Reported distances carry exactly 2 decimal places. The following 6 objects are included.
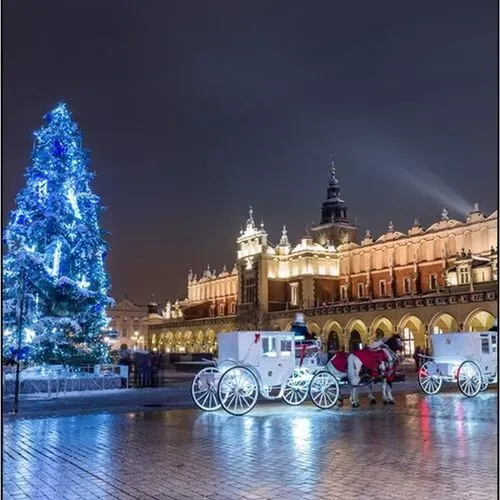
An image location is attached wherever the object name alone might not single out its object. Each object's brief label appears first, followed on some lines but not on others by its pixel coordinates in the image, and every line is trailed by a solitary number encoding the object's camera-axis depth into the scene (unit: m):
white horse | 13.62
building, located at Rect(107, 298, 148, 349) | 99.49
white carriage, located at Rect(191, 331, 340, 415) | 12.50
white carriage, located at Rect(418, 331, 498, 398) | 16.30
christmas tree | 19.64
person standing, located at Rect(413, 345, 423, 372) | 27.25
